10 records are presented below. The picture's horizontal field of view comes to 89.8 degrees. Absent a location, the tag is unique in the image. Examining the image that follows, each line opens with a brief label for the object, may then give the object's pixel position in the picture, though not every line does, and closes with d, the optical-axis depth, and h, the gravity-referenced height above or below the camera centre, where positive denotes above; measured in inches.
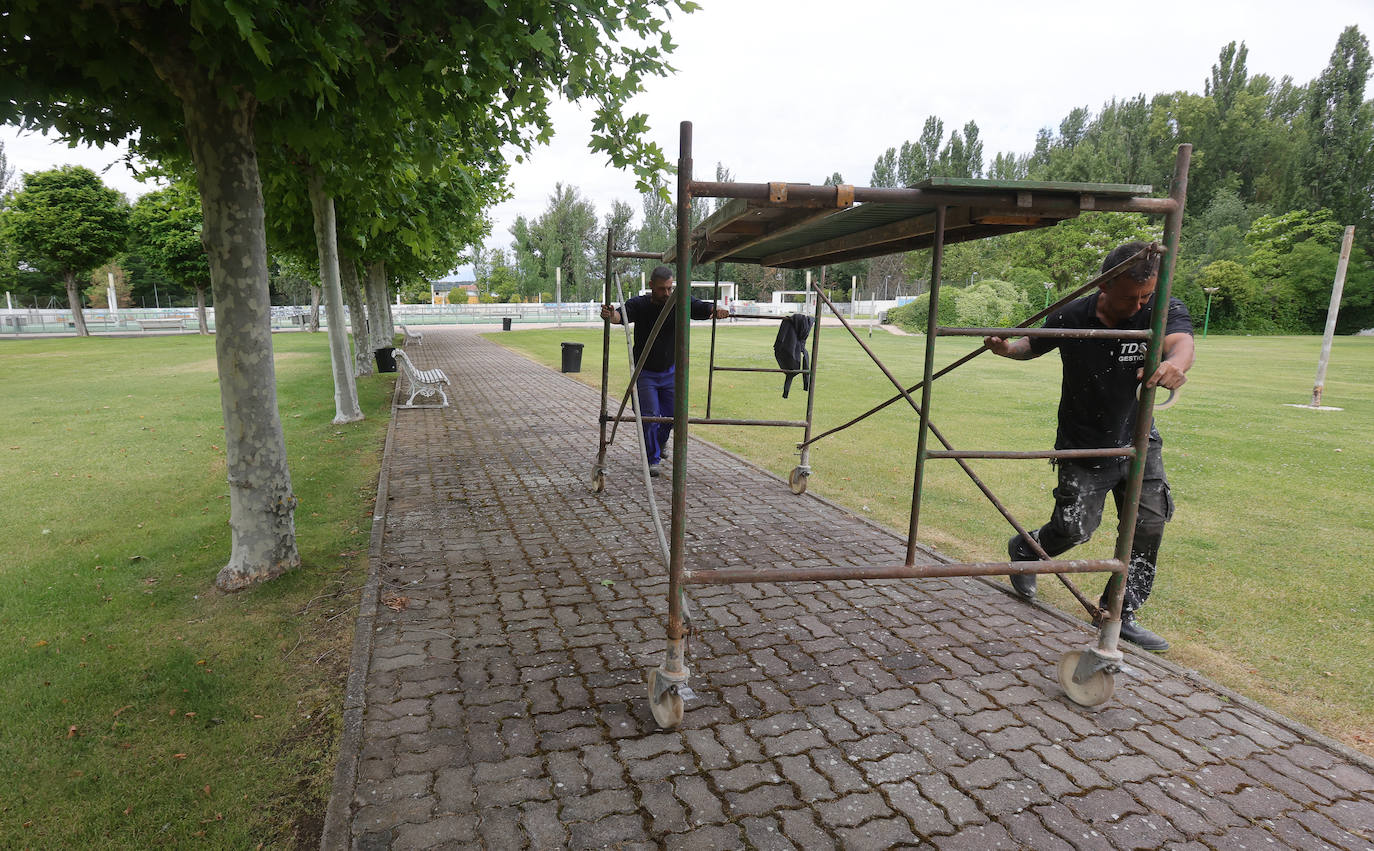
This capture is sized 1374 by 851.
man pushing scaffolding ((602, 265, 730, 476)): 269.6 -21.0
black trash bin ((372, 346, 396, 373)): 695.1 -53.2
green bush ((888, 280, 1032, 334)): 1568.7 +36.0
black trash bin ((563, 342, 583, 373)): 689.0 -44.6
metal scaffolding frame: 111.0 +7.6
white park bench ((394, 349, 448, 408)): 465.1 -49.0
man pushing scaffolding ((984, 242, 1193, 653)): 137.5 -17.9
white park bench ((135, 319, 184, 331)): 1717.5 -58.1
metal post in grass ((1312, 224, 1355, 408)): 476.4 +15.1
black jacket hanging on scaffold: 251.4 -9.8
